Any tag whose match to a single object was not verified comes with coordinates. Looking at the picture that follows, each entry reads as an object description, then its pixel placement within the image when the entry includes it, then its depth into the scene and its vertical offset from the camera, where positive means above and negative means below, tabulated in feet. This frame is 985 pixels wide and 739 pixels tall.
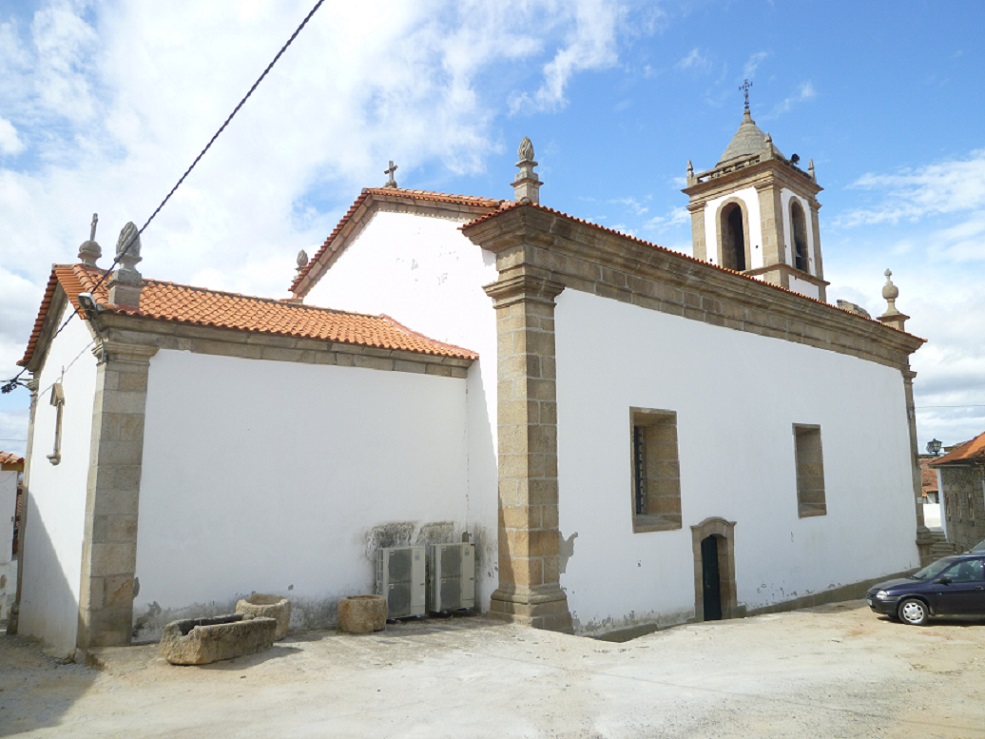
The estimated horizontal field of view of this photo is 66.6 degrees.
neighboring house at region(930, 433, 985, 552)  81.05 +0.44
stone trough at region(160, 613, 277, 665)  21.30 -3.90
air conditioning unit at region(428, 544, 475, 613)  29.71 -3.01
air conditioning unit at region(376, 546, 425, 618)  28.78 -2.97
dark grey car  33.22 -4.30
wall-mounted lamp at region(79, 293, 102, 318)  24.17 +6.39
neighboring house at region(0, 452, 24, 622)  47.14 -1.32
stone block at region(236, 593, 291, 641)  24.62 -3.46
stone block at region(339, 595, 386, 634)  26.66 -3.97
